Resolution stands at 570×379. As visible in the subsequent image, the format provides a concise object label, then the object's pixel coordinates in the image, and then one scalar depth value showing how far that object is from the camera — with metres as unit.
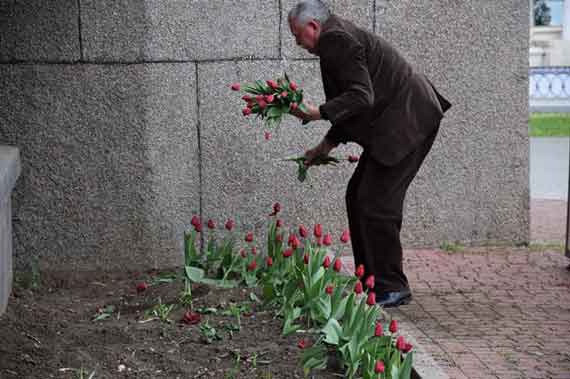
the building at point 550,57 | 25.58
